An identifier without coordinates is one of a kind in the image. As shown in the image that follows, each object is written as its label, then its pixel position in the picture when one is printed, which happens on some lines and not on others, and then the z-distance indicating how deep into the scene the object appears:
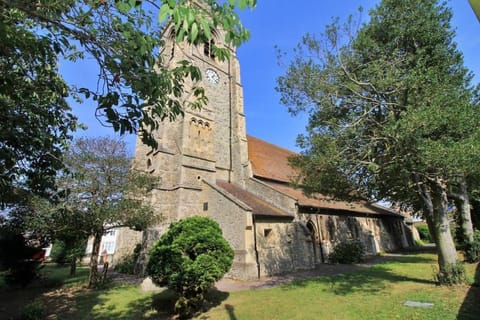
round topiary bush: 7.67
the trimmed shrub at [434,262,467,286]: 8.77
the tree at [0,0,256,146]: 3.23
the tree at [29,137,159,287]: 11.62
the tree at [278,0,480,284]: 7.79
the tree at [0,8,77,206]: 3.88
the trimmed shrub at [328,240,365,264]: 18.17
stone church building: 14.93
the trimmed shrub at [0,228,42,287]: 13.68
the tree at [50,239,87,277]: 25.64
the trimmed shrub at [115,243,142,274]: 16.80
